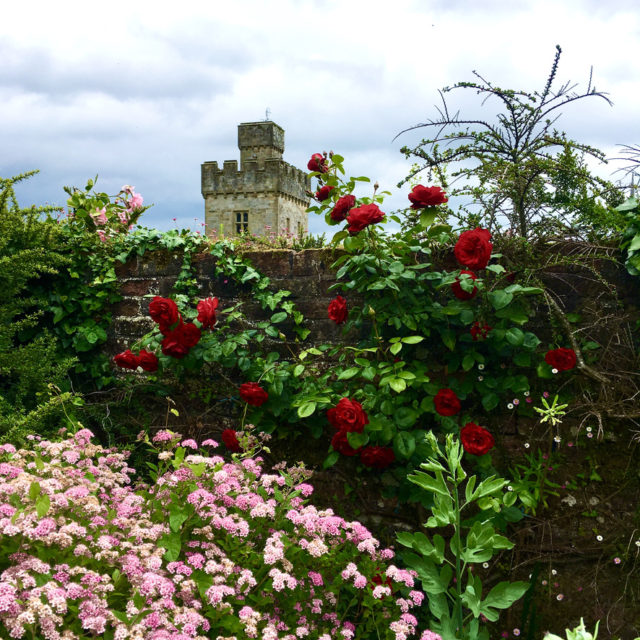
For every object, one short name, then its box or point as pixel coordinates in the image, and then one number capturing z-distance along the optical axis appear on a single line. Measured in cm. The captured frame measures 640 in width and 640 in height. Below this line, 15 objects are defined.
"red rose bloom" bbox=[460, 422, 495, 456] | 291
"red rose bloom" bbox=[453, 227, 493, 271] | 293
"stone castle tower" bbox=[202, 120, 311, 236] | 2645
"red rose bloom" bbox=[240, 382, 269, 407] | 330
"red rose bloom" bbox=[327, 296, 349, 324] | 326
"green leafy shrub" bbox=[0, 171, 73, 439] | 363
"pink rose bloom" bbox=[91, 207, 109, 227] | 439
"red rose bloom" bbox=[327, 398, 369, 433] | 288
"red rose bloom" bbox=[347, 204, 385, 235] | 303
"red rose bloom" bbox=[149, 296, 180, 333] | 335
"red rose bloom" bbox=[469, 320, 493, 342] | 314
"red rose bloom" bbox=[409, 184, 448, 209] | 310
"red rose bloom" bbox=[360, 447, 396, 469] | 314
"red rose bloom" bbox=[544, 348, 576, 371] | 303
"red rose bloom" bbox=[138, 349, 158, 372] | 353
